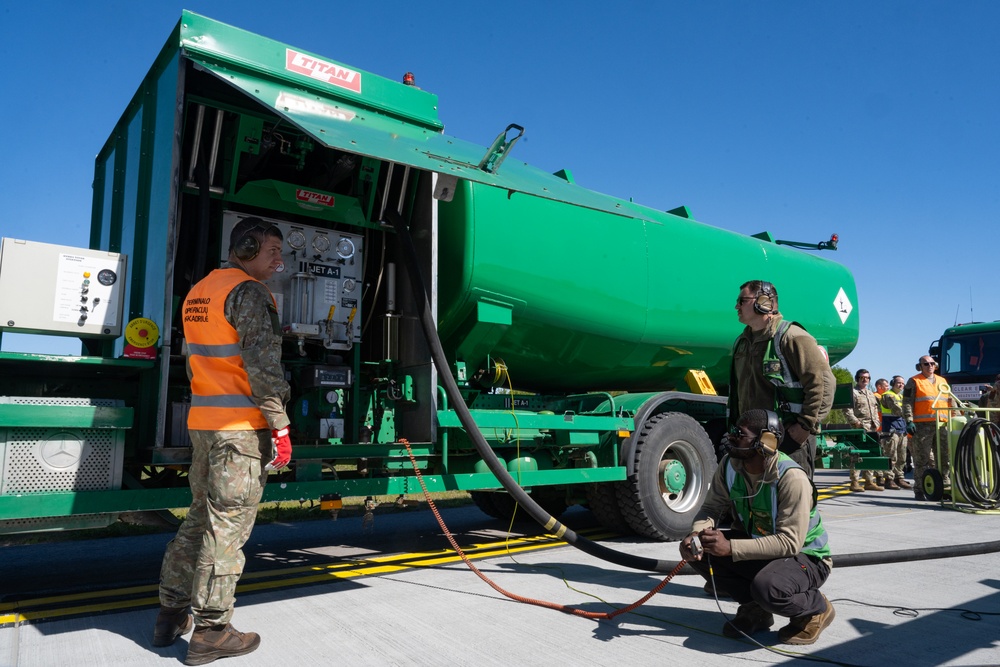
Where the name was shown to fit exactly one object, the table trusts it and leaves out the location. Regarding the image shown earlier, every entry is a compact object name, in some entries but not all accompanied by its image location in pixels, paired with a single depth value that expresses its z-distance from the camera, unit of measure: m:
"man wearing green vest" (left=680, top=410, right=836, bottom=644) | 3.18
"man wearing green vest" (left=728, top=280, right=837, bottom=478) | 4.02
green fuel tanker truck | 3.92
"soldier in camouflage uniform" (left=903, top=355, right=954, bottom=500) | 9.17
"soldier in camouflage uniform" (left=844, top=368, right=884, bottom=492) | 10.51
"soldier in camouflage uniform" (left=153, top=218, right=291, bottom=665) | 3.20
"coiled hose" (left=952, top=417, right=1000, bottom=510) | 8.07
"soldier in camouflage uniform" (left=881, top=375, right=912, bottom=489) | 10.89
